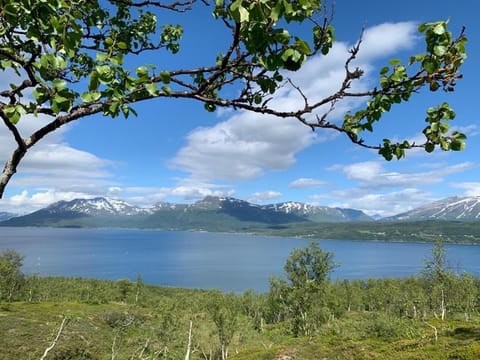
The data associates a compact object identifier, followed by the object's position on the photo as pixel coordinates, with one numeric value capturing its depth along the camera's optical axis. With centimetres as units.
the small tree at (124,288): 13890
